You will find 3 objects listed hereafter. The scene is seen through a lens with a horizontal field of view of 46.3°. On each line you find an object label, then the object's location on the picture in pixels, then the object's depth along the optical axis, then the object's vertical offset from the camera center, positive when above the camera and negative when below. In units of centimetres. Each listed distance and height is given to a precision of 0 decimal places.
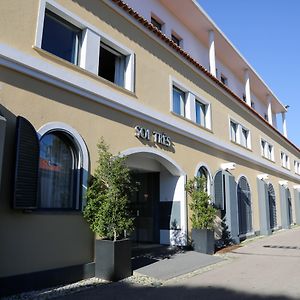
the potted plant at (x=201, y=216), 1209 +12
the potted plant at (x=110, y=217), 791 +3
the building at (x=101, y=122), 685 +267
